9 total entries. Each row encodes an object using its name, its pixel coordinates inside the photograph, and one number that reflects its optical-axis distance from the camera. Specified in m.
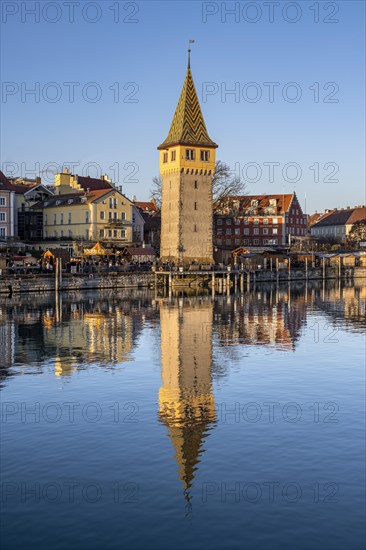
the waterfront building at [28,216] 93.06
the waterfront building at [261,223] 116.56
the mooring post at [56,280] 68.94
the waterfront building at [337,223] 149.88
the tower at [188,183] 79.06
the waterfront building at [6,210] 82.75
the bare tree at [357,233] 137.62
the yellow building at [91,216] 87.94
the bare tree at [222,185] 94.94
